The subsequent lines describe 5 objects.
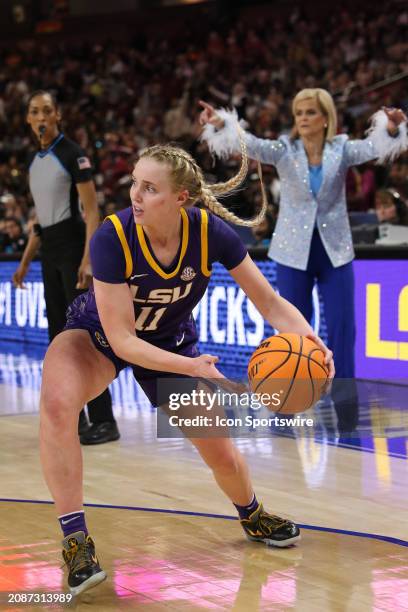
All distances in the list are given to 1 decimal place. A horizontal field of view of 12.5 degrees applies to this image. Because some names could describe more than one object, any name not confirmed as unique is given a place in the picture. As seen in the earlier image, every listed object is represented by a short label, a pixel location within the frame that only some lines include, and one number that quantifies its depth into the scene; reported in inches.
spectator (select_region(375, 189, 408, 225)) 639.7
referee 426.6
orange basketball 252.6
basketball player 243.9
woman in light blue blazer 415.8
